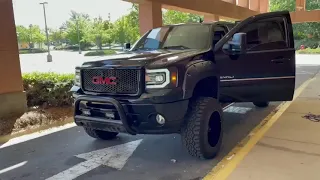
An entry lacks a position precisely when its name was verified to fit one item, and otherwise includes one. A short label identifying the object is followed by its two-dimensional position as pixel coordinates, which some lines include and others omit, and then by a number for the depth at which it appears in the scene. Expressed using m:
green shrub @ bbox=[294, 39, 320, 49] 40.03
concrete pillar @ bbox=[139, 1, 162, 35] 9.29
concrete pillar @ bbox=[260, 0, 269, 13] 24.88
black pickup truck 3.76
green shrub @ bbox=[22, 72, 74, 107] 7.05
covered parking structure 6.20
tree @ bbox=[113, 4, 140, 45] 29.61
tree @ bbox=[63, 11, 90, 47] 42.75
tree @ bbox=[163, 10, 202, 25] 29.59
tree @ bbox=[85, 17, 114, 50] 39.06
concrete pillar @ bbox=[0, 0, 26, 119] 6.17
